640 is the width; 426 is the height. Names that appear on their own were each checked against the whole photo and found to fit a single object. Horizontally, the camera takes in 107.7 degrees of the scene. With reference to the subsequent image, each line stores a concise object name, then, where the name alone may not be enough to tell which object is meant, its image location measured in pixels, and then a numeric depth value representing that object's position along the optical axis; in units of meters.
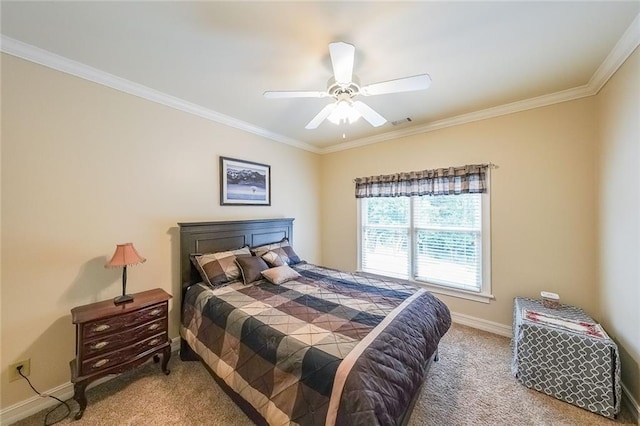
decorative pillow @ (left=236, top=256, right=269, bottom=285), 2.51
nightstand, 1.65
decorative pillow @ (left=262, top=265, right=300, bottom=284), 2.49
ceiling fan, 1.47
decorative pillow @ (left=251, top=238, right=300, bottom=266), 2.86
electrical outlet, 1.65
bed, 1.19
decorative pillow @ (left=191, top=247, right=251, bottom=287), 2.39
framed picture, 2.94
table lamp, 1.85
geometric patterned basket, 1.65
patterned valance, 2.83
